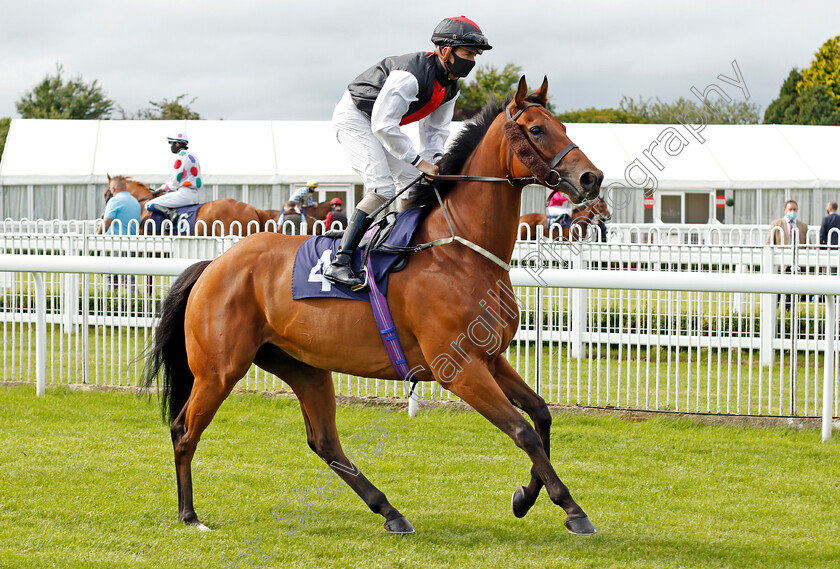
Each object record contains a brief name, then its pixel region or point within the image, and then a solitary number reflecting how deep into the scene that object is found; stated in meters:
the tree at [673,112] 63.16
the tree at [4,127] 52.95
